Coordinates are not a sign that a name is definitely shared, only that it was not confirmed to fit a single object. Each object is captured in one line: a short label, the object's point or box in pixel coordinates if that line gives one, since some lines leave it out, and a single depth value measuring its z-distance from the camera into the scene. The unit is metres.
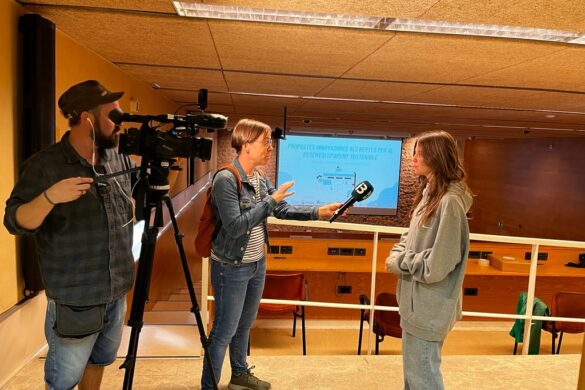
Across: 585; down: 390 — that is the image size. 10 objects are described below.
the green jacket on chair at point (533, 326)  3.41
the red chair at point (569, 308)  3.47
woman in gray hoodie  1.39
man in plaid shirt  1.16
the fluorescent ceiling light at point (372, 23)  1.68
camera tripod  1.29
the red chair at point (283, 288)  3.33
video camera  1.27
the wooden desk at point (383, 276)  4.76
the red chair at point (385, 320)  3.20
